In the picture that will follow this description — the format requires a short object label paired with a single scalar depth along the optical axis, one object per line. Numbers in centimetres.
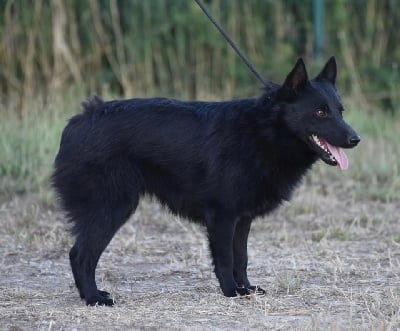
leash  1027
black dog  947
